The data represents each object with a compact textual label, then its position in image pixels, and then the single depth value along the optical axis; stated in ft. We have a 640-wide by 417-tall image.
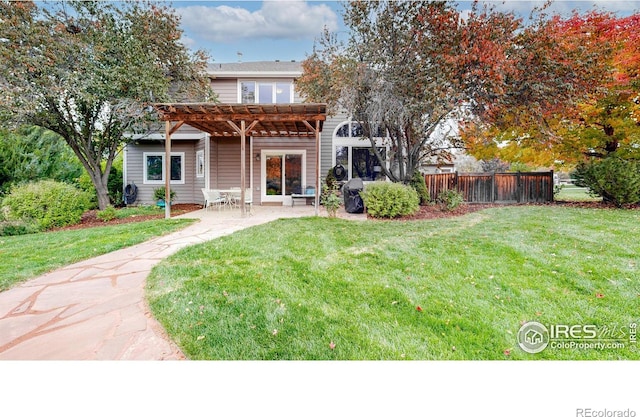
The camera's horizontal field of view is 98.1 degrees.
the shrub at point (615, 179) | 23.40
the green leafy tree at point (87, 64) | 20.49
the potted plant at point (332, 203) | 21.80
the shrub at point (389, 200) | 22.17
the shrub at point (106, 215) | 23.54
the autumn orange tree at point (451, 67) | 18.56
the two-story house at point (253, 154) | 33.58
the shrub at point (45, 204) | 20.34
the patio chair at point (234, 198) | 27.32
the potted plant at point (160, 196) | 34.06
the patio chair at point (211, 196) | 26.26
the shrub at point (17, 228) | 18.76
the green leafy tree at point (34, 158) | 27.81
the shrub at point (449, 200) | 26.60
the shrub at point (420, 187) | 28.40
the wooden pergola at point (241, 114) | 21.31
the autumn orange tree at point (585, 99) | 19.03
